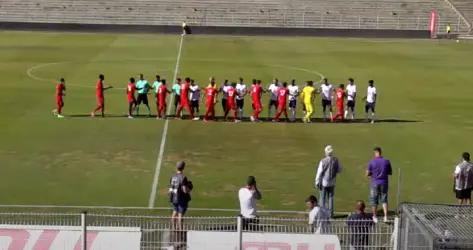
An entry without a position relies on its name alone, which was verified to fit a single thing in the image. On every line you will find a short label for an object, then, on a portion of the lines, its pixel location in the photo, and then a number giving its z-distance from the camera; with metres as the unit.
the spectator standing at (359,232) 11.99
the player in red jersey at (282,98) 26.38
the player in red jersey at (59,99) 26.13
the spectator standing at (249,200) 14.23
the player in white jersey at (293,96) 26.42
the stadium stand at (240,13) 66.25
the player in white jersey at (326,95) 26.73
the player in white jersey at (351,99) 26.44
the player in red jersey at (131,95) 26.32
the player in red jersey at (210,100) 26.08
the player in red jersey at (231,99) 26.20
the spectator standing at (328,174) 16.02
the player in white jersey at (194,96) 26.28
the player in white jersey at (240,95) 26.38
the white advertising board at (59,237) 11.47
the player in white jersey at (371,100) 26.19
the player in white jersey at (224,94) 26.44
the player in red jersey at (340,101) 26.47
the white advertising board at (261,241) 11.53
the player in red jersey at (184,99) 26.36
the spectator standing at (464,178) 16.44
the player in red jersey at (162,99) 26.23
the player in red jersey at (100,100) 26.00
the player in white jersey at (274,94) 26.64
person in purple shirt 16.16
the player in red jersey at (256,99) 26.45
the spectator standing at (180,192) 14.59
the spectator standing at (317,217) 12.70
